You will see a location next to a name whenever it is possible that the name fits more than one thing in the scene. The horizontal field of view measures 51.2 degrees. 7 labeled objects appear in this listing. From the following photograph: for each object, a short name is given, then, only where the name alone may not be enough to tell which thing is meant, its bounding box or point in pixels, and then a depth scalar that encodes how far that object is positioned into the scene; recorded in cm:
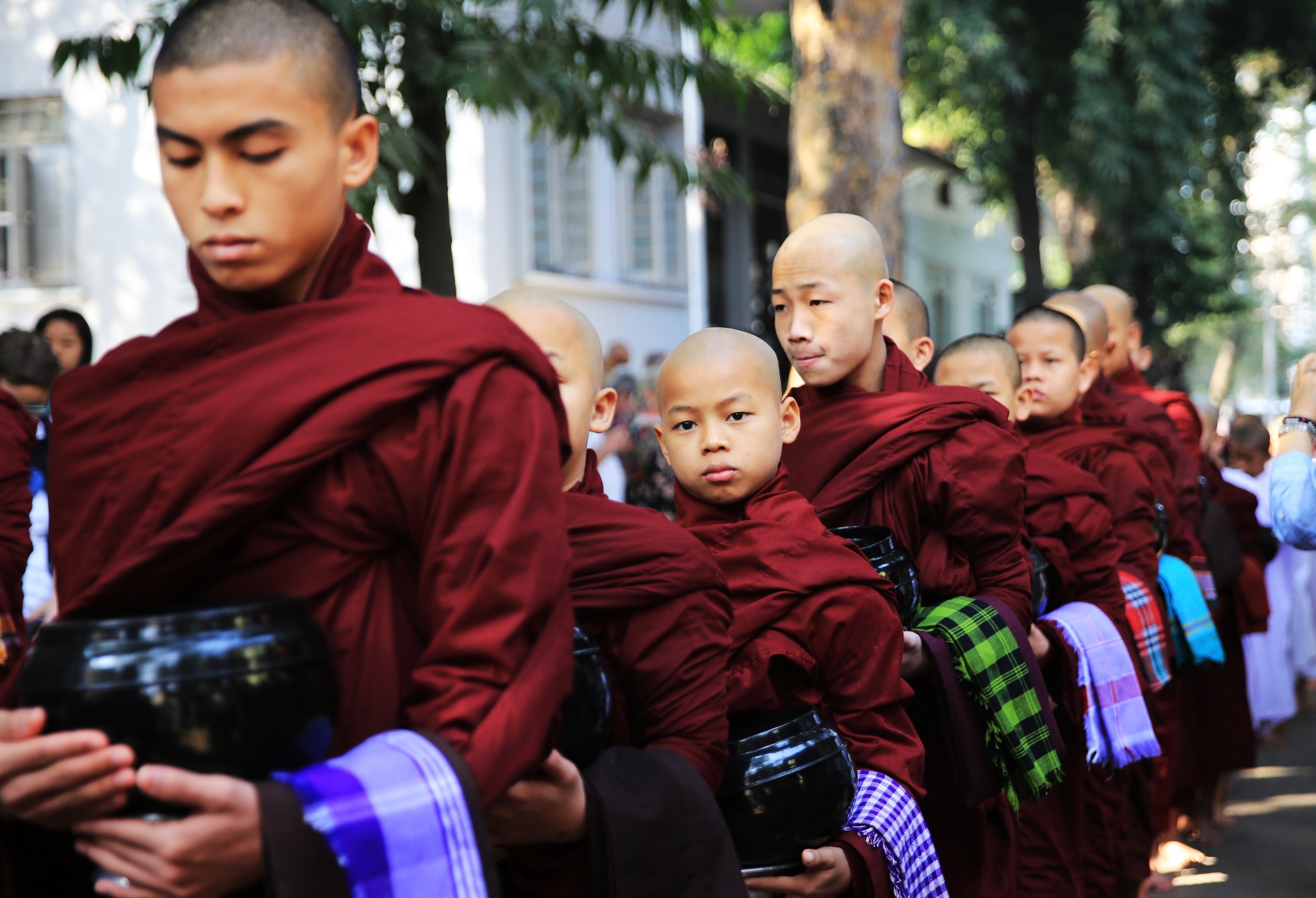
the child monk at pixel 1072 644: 377
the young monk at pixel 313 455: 144
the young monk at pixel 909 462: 313
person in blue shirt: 390
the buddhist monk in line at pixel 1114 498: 437
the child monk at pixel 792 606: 245
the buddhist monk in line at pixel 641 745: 176
